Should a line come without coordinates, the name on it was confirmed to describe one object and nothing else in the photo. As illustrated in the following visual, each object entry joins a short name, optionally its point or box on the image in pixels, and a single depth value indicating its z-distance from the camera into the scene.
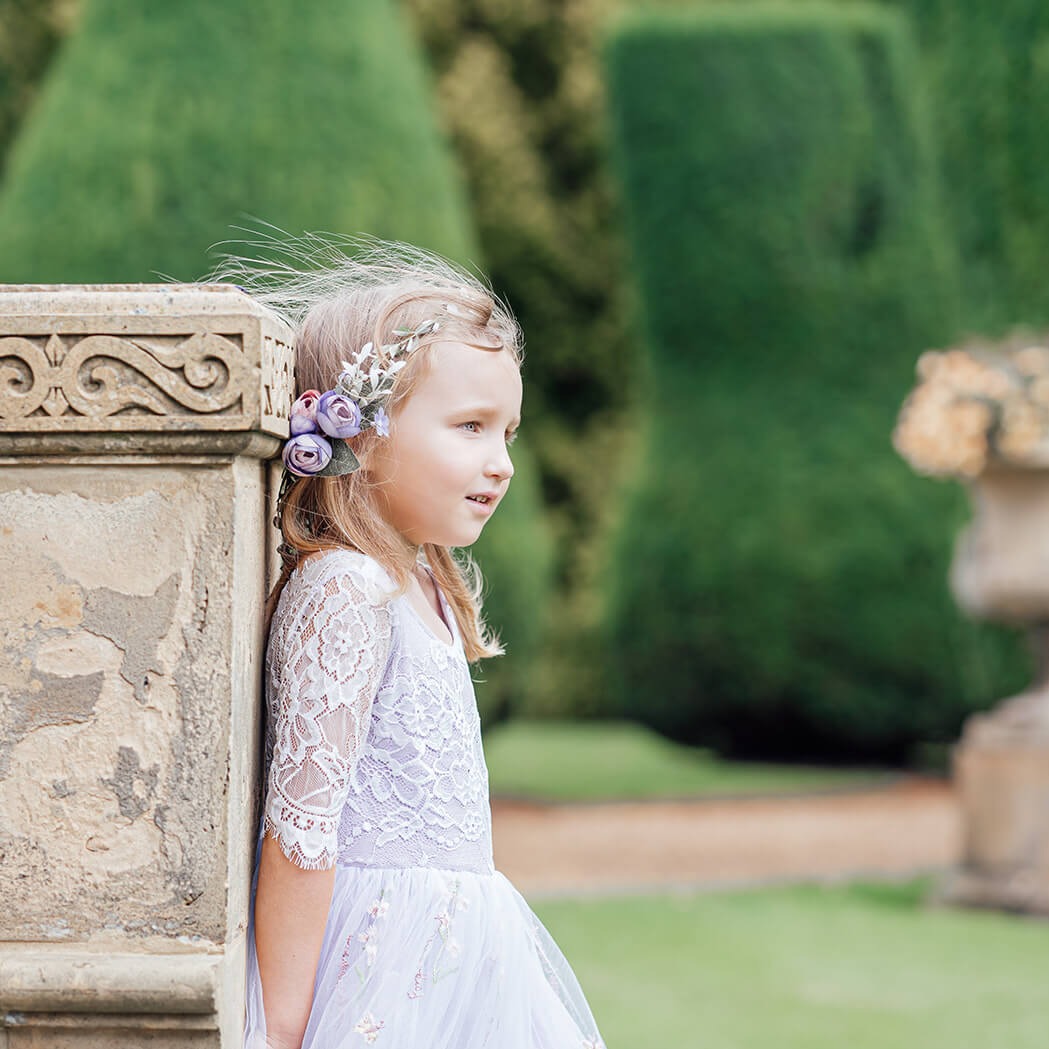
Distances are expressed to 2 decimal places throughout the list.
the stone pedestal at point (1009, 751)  10.40
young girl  2.88
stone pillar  2.63
